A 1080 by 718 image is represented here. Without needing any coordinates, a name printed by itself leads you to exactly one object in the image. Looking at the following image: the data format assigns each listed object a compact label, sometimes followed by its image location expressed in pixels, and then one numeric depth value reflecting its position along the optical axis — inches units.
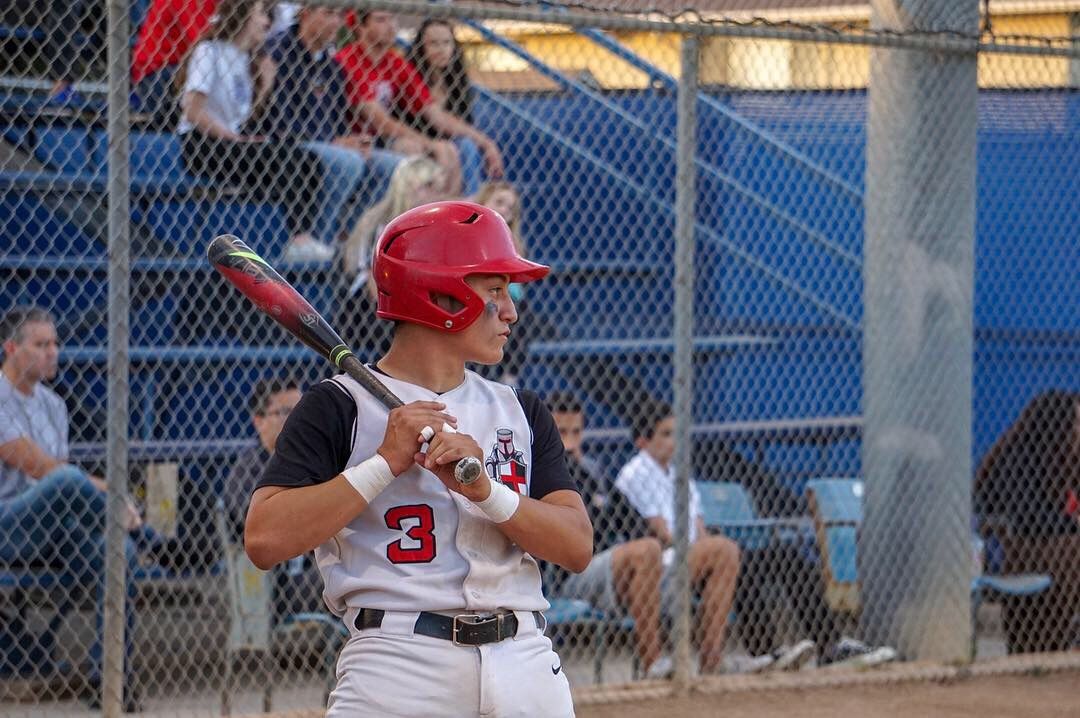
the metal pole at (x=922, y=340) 528.4
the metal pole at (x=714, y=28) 436.8
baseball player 202.8
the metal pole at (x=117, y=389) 408.5
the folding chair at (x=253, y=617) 465.4
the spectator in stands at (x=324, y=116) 567.8
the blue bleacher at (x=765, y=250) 710.5
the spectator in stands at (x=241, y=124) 543.5
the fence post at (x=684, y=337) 483.8
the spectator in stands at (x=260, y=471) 484.1
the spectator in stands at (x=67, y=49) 588.7
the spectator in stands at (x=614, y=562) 504.4
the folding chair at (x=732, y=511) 561.6
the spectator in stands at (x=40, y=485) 438.9
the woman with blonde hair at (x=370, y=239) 535.5
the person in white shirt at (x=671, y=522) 514.6
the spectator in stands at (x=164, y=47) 562.6
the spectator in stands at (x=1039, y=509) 567.8
